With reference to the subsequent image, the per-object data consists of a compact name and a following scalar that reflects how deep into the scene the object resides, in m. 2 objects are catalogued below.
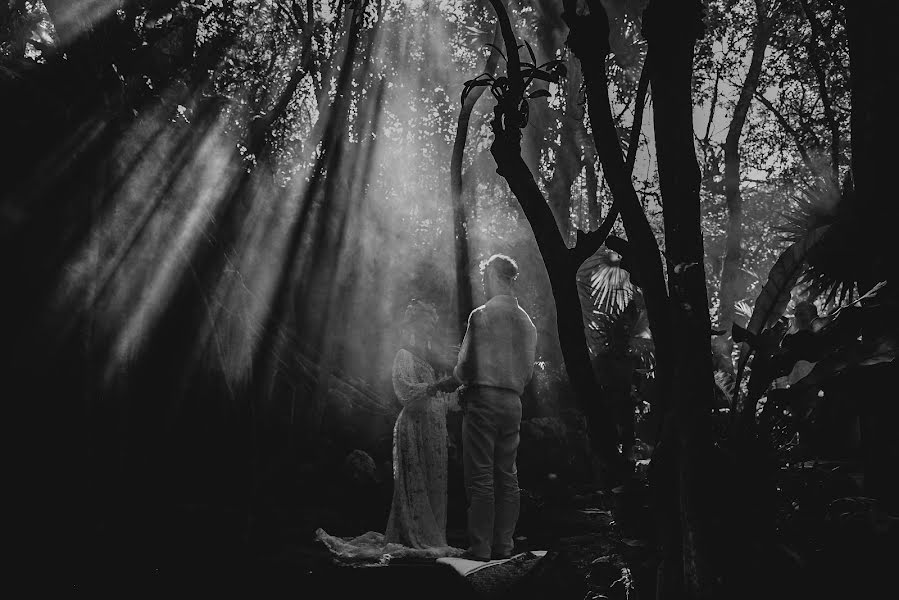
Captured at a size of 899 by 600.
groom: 5.63
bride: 6.82
